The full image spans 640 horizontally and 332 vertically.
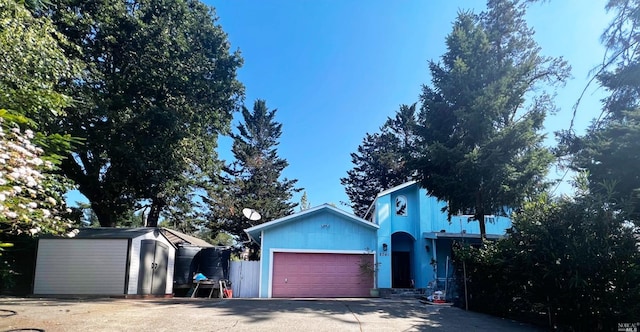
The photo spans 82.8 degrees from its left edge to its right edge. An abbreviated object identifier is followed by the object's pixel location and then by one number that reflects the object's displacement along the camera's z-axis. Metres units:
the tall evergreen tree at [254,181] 28.48
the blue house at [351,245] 15.80
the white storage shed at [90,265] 11.36
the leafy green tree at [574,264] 6.13
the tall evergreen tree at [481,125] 11.93
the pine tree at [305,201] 43.17
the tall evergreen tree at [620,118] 7.60
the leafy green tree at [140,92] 14.01
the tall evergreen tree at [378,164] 33.22
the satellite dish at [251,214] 16.73
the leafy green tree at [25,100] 3.91
